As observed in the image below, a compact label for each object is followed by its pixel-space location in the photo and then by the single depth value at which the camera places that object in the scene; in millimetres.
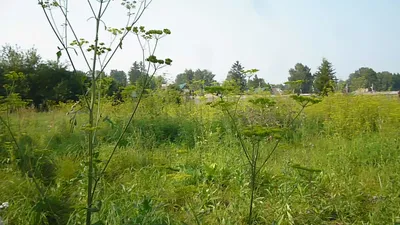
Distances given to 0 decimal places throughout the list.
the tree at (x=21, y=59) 14835
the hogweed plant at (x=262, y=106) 1598
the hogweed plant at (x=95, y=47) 1679
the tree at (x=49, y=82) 14086
